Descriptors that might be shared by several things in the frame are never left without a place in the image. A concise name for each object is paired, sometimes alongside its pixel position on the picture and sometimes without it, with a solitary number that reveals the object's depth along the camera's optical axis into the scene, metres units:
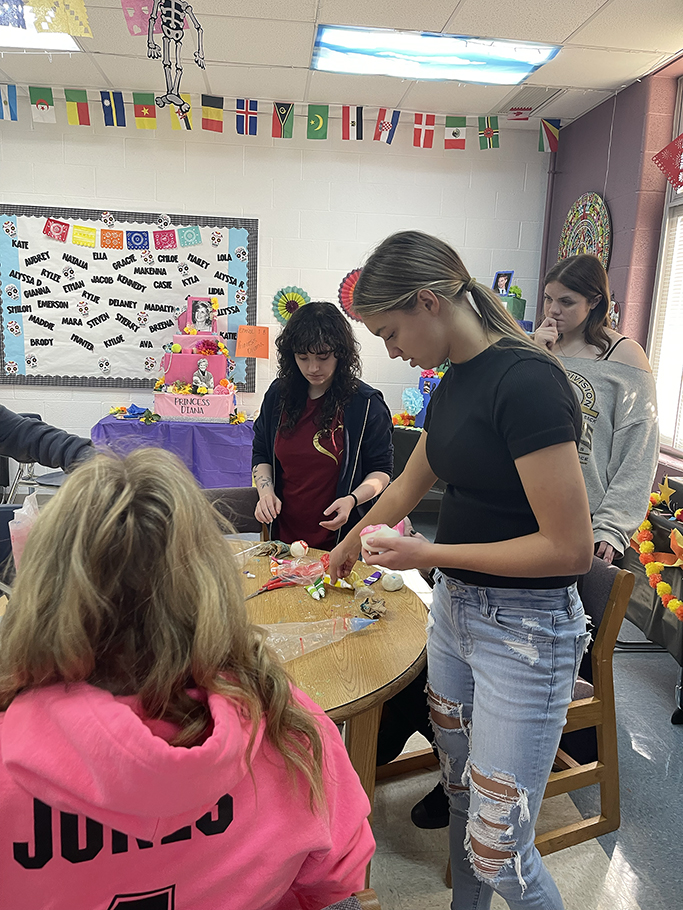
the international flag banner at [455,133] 4.40
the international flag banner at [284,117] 4.11
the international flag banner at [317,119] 4.05
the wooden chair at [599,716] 1.61
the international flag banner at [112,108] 4.00
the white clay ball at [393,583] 1.68
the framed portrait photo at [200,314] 4.60
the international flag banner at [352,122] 4.08
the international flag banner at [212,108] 3.84
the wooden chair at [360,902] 0.67
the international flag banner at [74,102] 4.04
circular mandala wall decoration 3.98
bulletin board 4.57
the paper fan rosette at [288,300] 4.74
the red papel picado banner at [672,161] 3.31
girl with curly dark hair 2.01
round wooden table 1.20
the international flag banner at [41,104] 4.05
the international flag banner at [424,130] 4.14
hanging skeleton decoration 2.59
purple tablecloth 4.05
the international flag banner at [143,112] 3.88
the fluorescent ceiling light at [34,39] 3.32
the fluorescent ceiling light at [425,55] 3.31
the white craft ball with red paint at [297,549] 1.85
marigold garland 2.44
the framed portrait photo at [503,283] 4.43
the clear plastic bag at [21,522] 1.24
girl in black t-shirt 1.04
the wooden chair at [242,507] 2.31
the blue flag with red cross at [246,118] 4.25
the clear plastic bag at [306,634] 1.35
